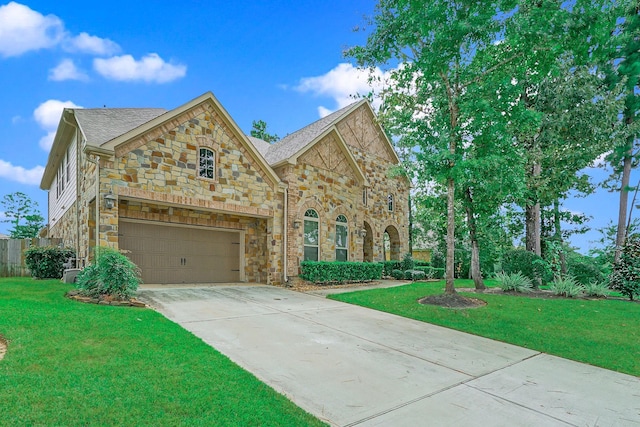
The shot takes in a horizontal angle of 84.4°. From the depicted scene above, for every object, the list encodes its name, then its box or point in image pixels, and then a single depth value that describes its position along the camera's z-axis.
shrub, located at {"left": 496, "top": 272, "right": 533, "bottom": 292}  11.45
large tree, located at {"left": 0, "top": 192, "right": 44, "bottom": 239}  27.59
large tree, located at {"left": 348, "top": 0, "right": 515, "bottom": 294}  8.48
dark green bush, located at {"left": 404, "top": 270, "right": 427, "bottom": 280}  16.80
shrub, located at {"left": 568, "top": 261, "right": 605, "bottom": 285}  14.35
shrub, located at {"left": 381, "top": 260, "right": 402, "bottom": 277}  18.10
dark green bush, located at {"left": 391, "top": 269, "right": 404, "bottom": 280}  17.48
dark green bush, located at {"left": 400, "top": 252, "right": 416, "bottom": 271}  18.47
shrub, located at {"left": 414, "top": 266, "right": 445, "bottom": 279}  17.50
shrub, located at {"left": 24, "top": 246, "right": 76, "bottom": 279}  11.92
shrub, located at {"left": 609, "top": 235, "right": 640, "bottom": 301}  11.02
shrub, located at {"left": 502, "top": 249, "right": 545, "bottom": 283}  12.23
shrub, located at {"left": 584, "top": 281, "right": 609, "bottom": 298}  11.30
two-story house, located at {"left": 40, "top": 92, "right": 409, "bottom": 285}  10.08
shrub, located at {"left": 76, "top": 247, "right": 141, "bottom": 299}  7.79
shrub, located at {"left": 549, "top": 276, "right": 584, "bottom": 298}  10.90
